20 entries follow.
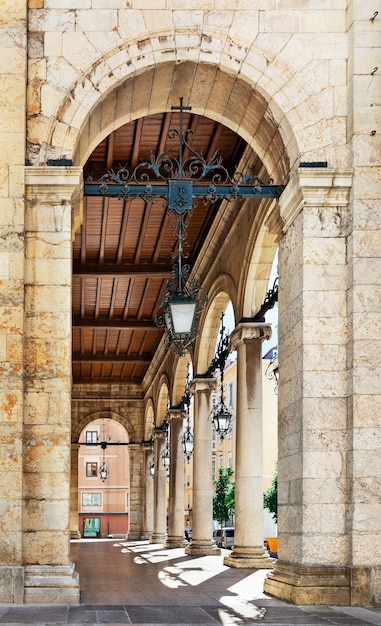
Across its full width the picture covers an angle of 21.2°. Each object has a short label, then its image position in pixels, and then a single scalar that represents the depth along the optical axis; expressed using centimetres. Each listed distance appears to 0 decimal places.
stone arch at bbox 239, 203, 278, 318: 1645
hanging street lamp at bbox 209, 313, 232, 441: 1980
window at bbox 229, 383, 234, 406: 5788
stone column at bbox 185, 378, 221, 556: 2202
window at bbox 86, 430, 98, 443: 7088
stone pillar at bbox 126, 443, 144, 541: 3919
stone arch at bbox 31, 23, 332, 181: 1089
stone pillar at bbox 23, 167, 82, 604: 1018
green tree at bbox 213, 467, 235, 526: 4906
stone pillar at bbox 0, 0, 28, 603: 1007
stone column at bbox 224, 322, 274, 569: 1738
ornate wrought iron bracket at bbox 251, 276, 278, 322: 1627
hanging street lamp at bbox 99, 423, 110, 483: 4331
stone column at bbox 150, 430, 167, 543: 3389
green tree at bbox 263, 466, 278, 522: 4281
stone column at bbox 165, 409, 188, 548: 2767
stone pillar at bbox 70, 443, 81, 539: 3650
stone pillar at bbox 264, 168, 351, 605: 1046
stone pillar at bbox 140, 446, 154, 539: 3809
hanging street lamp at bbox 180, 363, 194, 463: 2612
